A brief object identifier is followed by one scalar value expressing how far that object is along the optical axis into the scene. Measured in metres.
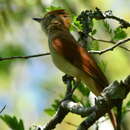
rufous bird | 8.49
